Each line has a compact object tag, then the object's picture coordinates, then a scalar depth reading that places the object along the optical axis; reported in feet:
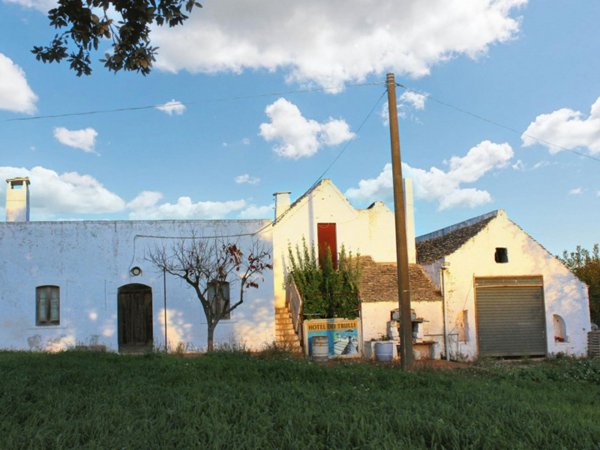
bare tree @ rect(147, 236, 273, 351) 60.34
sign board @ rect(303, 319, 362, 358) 59.47
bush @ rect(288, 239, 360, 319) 62.43
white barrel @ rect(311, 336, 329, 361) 55.62
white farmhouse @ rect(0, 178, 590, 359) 61.00
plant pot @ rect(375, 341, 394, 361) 56.34
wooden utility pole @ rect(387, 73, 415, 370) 42.04
